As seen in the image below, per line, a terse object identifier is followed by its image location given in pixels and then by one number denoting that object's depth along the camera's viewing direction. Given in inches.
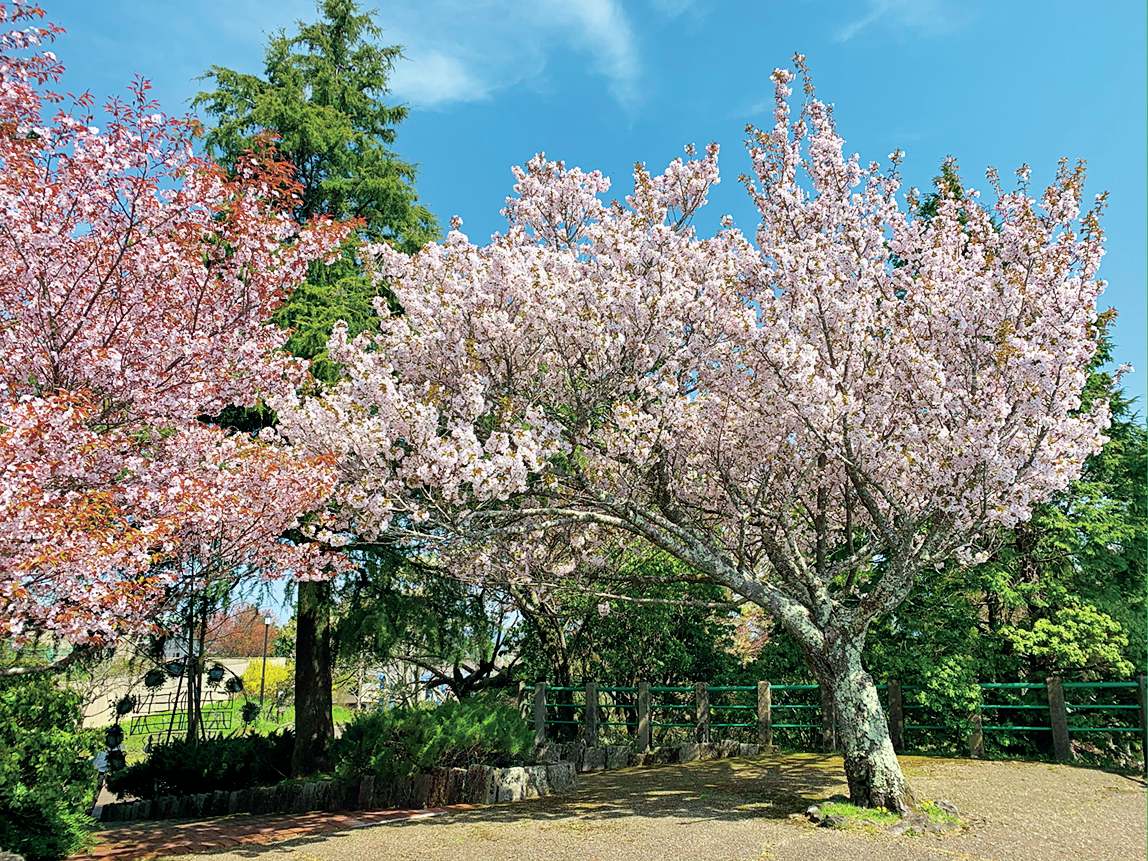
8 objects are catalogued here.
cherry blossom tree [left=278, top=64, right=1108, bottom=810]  299.0
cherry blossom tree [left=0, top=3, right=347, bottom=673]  238.1
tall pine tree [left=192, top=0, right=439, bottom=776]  480.1
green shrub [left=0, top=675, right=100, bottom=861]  241.3
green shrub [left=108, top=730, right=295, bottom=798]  448.1
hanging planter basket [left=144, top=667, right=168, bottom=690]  527.8
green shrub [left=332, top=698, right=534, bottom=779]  349.1
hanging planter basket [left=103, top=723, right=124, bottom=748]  487.8
